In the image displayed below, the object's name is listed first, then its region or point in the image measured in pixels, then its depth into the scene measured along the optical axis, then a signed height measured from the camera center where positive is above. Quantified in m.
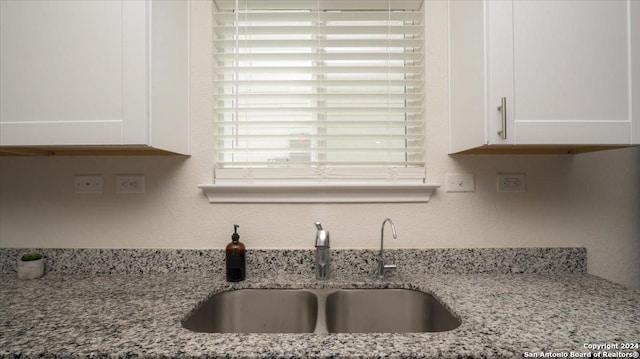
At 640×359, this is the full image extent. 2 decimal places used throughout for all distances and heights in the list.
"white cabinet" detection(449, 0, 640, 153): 1.06 +0.38
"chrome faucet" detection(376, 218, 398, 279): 1.27 -0.35
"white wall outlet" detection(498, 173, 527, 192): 1.40 +0.00
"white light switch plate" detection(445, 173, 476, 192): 1.40 -0.01
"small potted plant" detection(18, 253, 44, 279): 1.29 -0.35
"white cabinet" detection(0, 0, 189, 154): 1.04 +0.37
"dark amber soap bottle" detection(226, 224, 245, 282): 1.25 -0.32
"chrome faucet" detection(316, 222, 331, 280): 1.25 -0.31
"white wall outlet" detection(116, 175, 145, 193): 1.40 -0.01
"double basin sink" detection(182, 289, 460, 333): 1.21 -0.51
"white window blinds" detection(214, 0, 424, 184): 1.41 +0.45
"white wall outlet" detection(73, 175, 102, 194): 1.41 -0.01
